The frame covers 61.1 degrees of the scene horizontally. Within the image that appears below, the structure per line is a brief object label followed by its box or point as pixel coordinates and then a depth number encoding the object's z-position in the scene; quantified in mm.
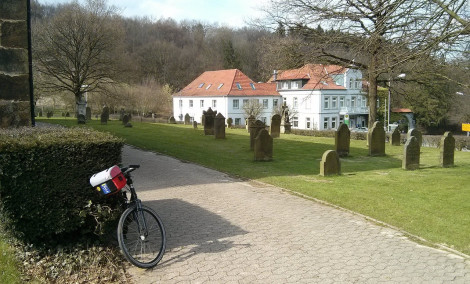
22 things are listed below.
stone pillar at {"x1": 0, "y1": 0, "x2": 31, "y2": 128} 7254
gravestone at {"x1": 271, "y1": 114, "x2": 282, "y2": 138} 25228
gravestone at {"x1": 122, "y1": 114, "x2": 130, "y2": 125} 31697
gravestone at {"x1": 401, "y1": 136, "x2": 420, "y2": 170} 13070
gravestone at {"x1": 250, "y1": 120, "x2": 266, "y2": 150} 17427
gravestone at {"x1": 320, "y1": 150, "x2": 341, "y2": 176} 11469
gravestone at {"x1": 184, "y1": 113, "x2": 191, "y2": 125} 42062
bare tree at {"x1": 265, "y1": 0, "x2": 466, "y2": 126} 8953
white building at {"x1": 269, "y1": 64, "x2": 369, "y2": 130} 54281
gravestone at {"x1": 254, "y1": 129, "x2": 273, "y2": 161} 14117
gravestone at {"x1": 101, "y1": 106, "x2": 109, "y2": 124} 32653
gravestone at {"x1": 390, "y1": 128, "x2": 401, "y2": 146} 22422
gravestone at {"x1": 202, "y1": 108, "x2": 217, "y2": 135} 25047
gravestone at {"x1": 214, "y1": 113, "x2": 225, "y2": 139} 22672
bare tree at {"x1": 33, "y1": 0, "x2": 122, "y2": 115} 34434
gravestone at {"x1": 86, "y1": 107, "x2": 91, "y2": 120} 38972
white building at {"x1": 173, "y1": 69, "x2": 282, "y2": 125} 55219
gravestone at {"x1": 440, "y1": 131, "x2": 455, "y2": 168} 13953
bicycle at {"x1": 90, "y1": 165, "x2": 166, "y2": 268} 4758
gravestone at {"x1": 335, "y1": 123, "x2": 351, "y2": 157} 16141
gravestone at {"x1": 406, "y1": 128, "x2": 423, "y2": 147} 18000
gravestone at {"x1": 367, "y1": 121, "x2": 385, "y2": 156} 16922
